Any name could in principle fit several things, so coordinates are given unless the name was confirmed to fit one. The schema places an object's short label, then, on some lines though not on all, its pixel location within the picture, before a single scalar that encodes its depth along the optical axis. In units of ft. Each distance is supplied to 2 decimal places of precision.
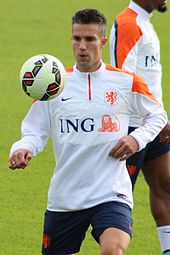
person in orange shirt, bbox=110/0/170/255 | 57.11
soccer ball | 47.98
